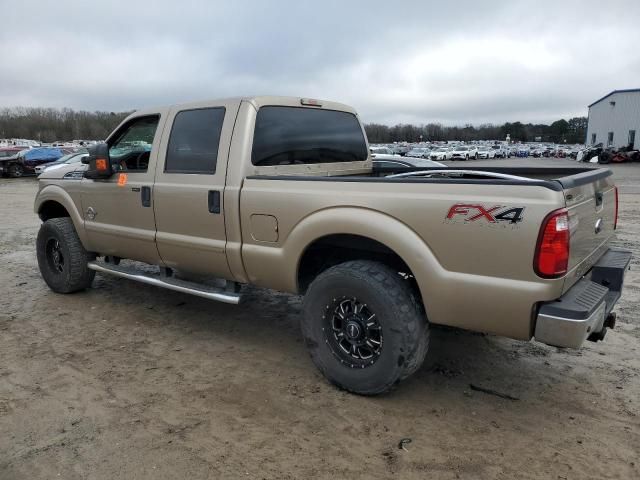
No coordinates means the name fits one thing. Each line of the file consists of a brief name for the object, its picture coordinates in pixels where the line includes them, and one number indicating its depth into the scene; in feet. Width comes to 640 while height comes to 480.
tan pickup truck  9.04
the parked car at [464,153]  172.31
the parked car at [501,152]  212.43
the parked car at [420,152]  149.88
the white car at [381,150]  111.01
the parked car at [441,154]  164.35
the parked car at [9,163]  88.28
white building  173.62
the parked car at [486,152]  194.45
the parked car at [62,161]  61.43
